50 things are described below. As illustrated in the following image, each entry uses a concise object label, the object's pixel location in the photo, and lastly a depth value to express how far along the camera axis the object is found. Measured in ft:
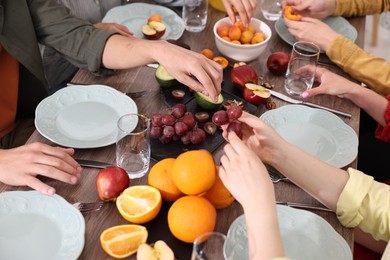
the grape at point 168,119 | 3.83
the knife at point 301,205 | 3.46
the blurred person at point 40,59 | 3.94
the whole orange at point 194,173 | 3.09
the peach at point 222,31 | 4.99
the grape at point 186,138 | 3.84
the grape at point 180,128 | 3.80
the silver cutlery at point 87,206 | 3.34
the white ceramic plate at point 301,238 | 3.09
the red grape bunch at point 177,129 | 3.82
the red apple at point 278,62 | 4.78
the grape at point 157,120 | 3.84
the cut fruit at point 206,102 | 4.16
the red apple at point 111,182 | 3.29
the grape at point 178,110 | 3.91
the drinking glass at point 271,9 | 5.76
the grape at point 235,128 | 3.58
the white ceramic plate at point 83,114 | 3.91
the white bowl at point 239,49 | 4.82
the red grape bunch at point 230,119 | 3.60
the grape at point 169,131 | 3.81
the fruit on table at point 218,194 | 3.27
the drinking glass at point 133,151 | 3.58
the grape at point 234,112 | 3.61
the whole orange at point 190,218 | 2.97
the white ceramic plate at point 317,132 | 3.97
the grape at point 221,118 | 3.69
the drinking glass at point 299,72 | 4.58
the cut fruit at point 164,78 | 4.41
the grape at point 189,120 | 3.86
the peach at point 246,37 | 4.94
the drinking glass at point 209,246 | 2.53
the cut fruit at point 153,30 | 5.15
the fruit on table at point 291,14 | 5.36
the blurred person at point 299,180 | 3.00
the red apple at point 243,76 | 4.48
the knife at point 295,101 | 4.43
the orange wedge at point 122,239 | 2.99
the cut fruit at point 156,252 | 2.89
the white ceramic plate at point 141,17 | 5.36
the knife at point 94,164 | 3.67
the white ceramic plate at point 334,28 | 5.38
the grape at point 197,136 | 3.84
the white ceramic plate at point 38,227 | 3.05
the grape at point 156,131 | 3.85
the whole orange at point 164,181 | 3.28
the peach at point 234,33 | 4.92
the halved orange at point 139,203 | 3.16
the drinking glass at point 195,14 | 5.33
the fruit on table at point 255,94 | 4.37
